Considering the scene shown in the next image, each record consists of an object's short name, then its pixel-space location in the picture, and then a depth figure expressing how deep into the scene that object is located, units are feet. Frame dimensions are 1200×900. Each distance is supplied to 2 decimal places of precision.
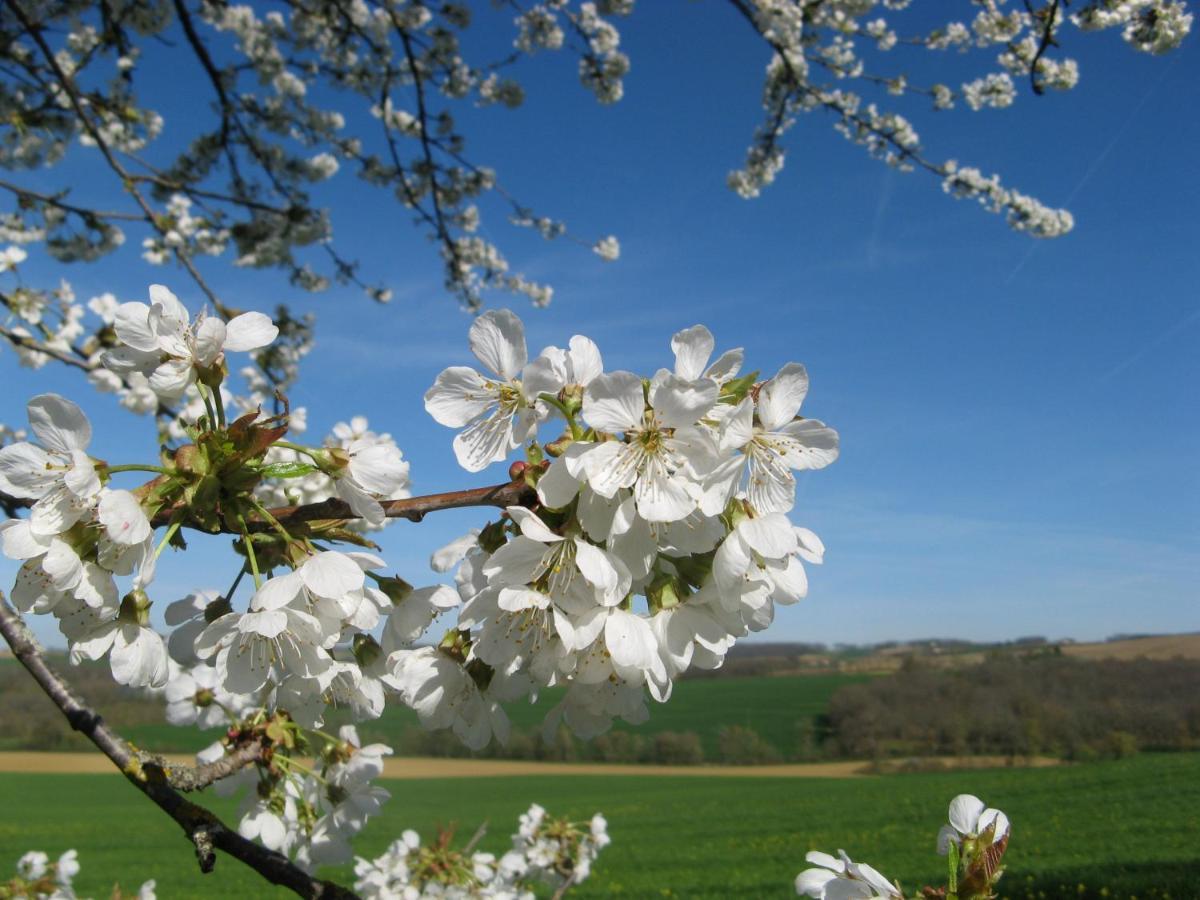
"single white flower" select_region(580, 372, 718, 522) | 0.61
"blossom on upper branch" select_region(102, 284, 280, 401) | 0.72
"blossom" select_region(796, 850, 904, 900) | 0.78
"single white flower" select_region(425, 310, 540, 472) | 0.71
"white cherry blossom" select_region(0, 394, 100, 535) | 0.66
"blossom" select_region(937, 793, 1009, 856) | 0.81
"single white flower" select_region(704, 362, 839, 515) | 0.64
